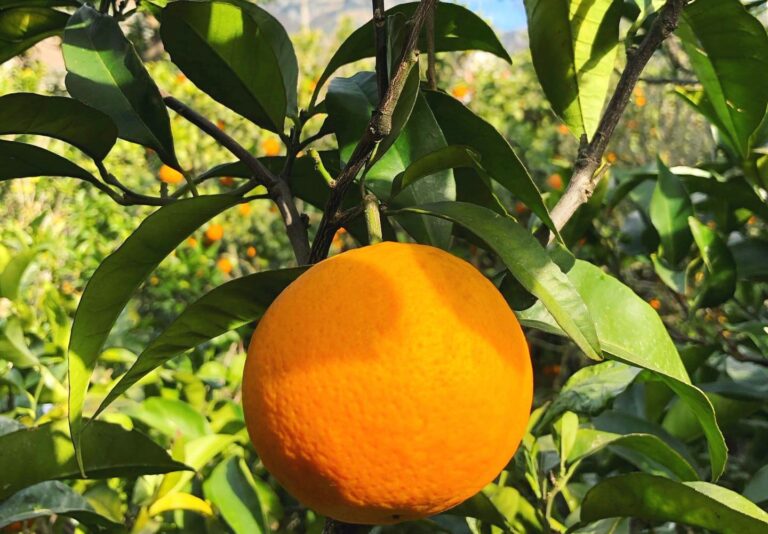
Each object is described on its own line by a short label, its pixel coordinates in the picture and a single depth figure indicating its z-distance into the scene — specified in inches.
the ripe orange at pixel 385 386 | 17.8
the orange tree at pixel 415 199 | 21.1
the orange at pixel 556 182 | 59.9
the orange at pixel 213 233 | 117.7
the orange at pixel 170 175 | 113.3
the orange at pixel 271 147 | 130.4
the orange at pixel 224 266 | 122.0
